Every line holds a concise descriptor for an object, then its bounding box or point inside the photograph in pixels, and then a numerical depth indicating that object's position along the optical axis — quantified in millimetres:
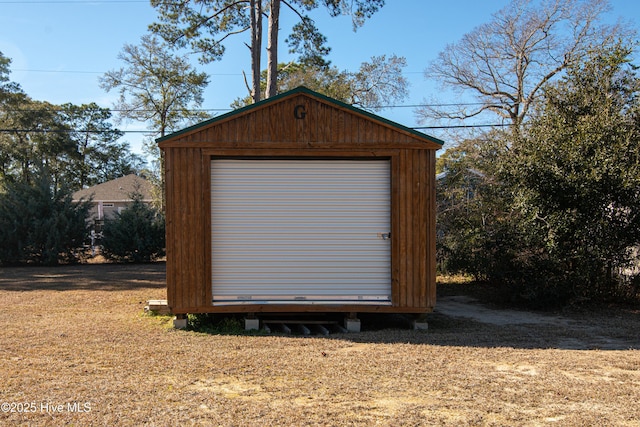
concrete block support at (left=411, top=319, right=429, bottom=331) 7039
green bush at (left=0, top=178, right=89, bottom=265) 16703
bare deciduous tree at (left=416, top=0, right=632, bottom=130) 20188
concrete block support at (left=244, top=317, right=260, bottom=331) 6820
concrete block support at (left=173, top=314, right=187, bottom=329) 6867
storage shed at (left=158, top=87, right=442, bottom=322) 6762
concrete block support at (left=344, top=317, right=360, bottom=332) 6859
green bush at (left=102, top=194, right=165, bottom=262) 17984
